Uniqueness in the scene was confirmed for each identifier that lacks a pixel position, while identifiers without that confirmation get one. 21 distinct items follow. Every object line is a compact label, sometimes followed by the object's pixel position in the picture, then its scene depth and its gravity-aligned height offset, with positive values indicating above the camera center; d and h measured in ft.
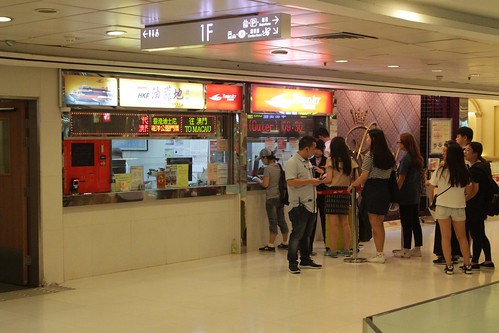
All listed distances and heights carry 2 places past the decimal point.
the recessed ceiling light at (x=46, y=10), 18.98 +3.36
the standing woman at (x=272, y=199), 34.45 -2.46
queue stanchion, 31.91 -3.74
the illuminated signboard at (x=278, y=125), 36.30 +0.93
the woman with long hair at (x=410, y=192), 32.22 -2.05
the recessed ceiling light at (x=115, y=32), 22.89 +3.39
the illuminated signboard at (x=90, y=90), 28.17 +2.07
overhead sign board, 18.49 +2.92
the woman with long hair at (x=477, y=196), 29.45 -2.03
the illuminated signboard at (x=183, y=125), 31.81 +0.87
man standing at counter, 28.58 -1.85
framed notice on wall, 47.93 +0.65
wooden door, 27.71 -1.51
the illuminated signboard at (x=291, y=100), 35.65 +2.12
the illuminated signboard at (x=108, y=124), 28.96 +0.84
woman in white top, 28.27 -1.97
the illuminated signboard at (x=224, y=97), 33.40 +2.10
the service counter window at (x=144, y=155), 28.96 -0.42
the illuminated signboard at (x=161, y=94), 30.19 +2.08
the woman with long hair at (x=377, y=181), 30.71 -1.51
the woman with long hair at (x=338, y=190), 31.55 -1.91
